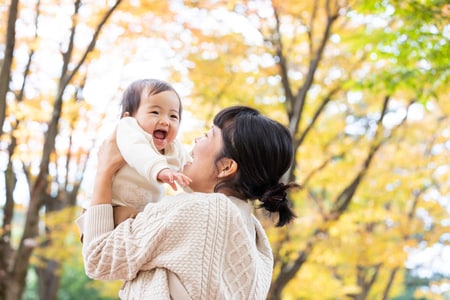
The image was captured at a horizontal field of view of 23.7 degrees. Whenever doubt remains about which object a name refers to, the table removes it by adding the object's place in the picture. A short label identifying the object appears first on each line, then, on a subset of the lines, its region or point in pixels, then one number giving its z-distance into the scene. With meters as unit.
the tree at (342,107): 4.83
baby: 2.32
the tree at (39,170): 4.58
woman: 2.21
